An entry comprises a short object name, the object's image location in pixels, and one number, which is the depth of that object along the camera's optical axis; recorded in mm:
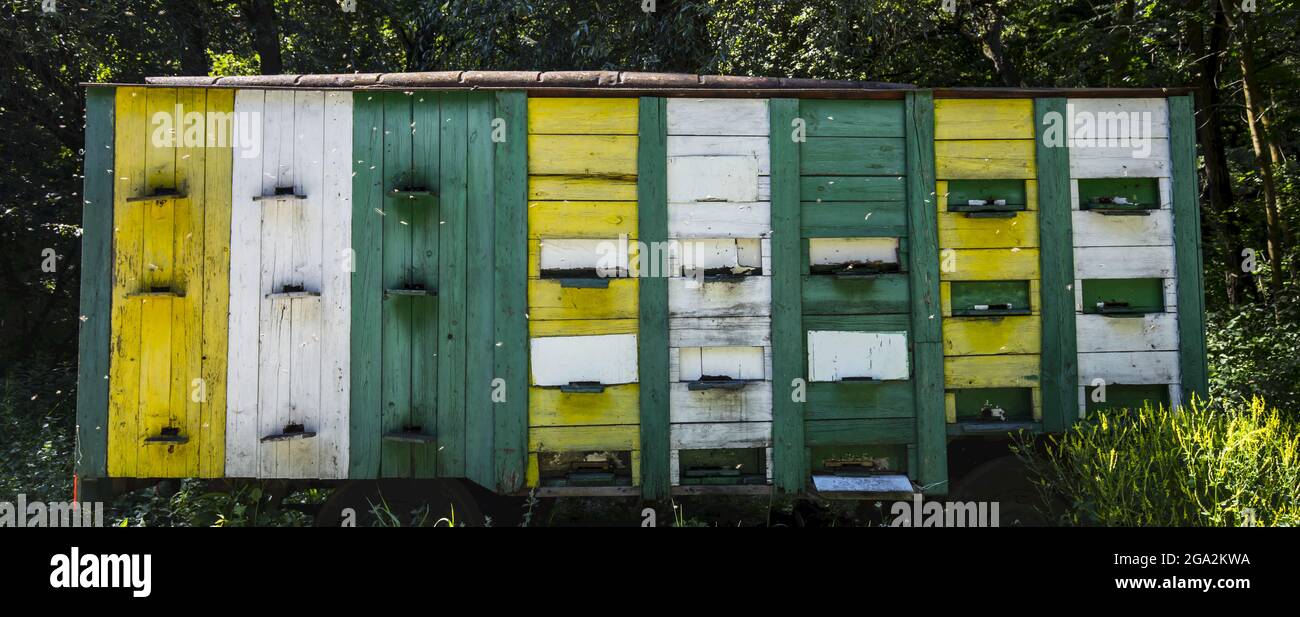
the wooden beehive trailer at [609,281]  4270
